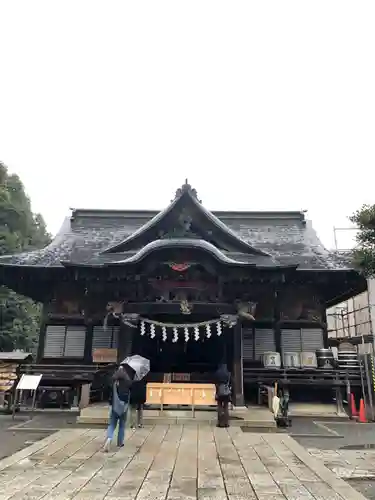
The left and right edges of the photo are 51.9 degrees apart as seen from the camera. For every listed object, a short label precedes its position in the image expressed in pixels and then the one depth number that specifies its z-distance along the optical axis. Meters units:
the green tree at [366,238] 8.95
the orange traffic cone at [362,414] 13.37
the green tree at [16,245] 29.70
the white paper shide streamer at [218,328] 13.44
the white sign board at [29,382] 12.43
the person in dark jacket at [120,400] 7.80
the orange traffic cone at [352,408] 13.91
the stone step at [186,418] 11.41
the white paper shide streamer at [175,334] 13.36
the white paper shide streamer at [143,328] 13.49
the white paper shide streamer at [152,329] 13.44
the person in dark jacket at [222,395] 10.69
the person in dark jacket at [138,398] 10.77
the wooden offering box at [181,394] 12.05
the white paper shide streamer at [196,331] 13.37
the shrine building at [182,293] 14.08
